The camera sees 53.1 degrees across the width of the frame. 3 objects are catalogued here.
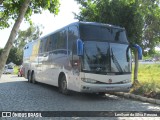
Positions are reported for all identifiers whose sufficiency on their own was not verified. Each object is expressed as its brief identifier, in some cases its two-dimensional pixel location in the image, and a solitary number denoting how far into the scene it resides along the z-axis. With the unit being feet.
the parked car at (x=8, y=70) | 85.51
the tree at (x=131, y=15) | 29.07
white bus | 22.14
